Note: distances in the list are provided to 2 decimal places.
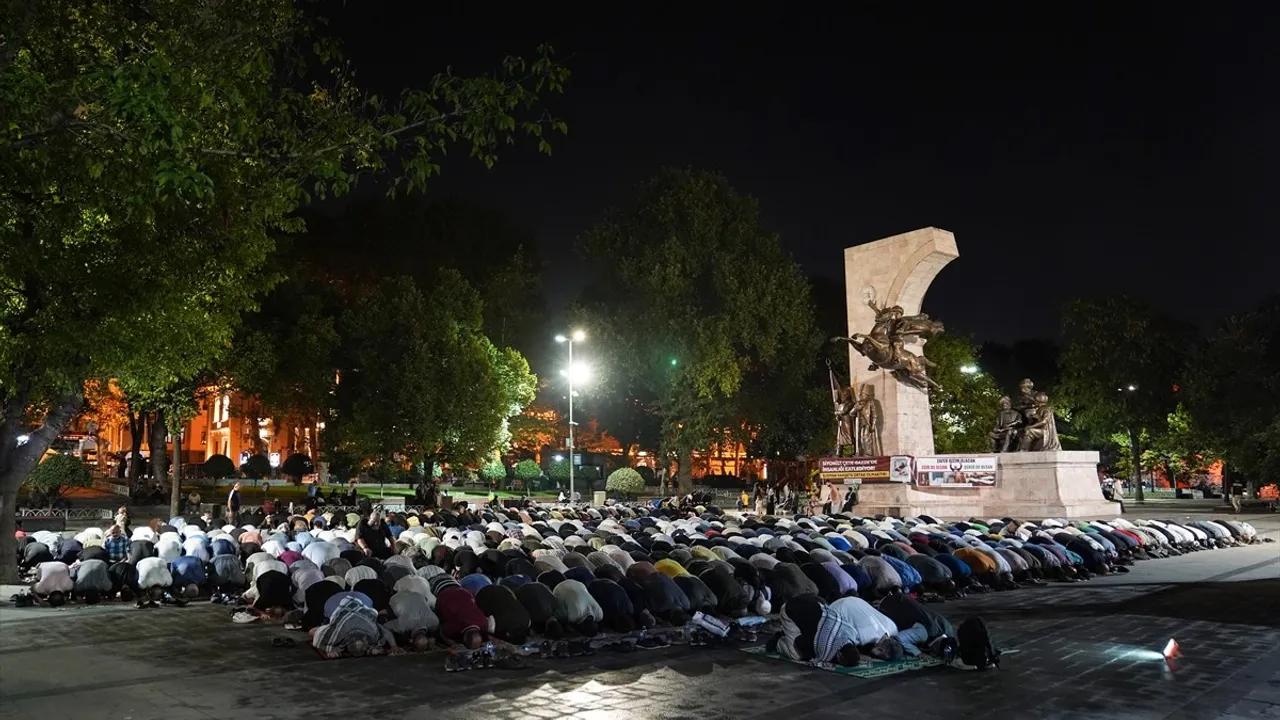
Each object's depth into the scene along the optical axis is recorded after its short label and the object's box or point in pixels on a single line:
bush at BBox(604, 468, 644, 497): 43.91
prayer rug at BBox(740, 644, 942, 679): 8.48
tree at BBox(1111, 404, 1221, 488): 49.50
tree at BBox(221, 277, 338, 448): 35.72
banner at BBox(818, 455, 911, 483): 28.27
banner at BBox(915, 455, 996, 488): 26.75
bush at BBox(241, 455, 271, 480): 53.03
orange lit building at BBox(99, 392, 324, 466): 71.38
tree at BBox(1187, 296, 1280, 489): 45.12
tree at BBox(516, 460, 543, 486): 53.25
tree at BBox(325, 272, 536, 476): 39.84
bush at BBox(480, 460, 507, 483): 47.97
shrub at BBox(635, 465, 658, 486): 65.12
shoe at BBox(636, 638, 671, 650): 10.17
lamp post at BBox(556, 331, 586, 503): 34.72
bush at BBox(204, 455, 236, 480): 48.62
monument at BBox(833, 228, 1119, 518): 25.97
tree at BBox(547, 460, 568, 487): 55.88
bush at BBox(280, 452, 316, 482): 49.31
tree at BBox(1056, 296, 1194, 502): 54.41
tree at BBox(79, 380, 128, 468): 41.28
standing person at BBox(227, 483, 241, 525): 25.31
